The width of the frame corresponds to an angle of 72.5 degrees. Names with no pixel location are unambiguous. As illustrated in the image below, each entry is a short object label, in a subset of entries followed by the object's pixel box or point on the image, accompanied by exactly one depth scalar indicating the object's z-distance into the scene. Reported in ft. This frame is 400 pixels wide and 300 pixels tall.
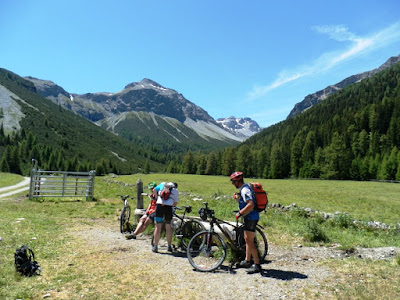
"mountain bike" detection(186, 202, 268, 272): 30.48
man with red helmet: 27.17
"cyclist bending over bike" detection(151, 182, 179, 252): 35.17
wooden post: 53.75
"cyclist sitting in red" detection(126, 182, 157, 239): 41.33
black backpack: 25.43
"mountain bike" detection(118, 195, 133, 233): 46.09
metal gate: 86.02
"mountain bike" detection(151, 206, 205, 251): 36.90
